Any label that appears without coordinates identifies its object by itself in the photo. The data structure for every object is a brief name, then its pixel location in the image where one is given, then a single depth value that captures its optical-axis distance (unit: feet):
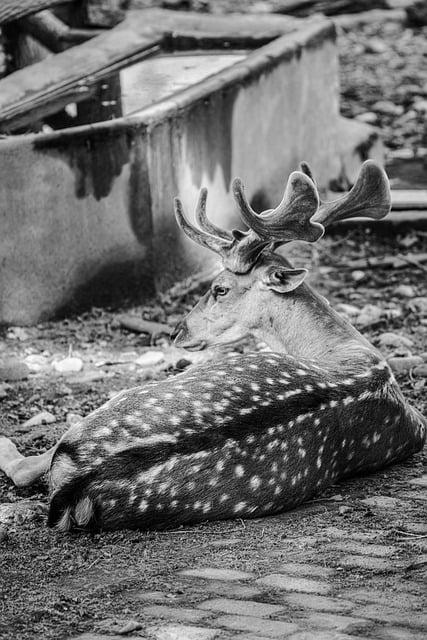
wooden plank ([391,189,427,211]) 50.56
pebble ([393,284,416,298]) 43.80
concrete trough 38.32
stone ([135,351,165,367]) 36.96
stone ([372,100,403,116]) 69.87
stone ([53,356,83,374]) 36.38
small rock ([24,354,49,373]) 36.42
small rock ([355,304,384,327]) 40.38
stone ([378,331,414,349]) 37.83
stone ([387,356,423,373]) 35.22
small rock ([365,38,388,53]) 86.35
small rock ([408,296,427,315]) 41.88
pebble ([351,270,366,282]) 45.90
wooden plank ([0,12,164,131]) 44.29
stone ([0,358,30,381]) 35.54
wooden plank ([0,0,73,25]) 49.08
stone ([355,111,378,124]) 67.83
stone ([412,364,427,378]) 34.66
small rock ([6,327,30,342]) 38.11
